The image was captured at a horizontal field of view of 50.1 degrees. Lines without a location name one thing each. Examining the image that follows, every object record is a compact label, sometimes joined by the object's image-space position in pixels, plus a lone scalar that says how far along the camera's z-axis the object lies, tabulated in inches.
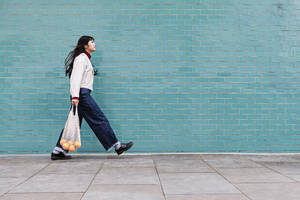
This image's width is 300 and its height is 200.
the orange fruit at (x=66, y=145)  194.7
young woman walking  206.1
